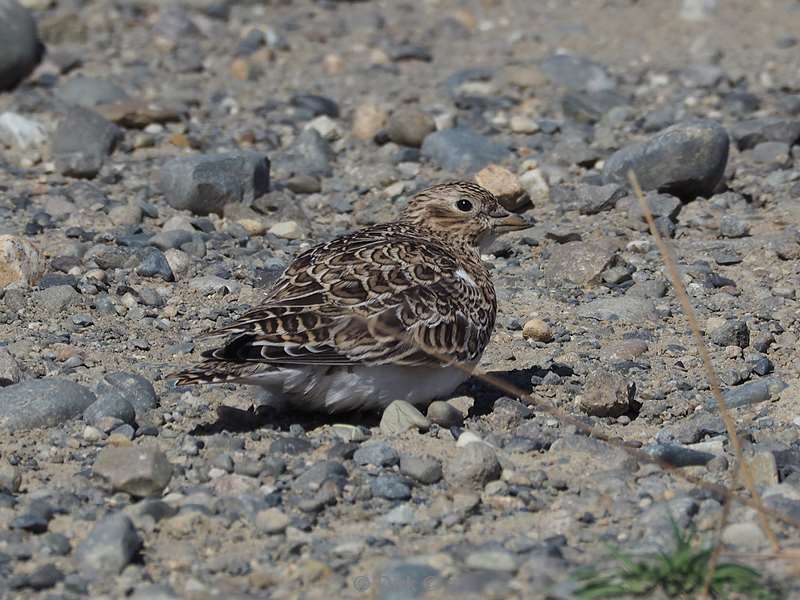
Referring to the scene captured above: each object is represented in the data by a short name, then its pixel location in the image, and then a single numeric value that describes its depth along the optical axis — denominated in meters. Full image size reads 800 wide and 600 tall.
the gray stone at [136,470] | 10.59
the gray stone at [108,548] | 9.50
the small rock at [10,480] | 10.66
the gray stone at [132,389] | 12.48
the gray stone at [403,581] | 9.07
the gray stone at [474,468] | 10.94
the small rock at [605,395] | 12.66
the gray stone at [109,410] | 12.02
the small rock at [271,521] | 10.17
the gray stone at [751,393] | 13.01
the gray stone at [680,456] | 11.40
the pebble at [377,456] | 11.33
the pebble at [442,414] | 12.21
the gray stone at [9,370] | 12.78
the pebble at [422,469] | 11.03
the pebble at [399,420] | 12.08
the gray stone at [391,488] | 10.76
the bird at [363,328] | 11.42
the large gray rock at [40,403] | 11.91
